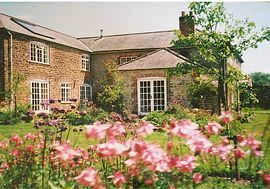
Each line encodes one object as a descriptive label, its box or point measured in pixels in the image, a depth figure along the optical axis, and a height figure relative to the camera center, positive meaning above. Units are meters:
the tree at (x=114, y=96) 11.83 -0.07
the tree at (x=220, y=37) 7.26 +1.58
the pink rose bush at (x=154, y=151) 1.63 -0.36
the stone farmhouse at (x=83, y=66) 9.63 +1.24
